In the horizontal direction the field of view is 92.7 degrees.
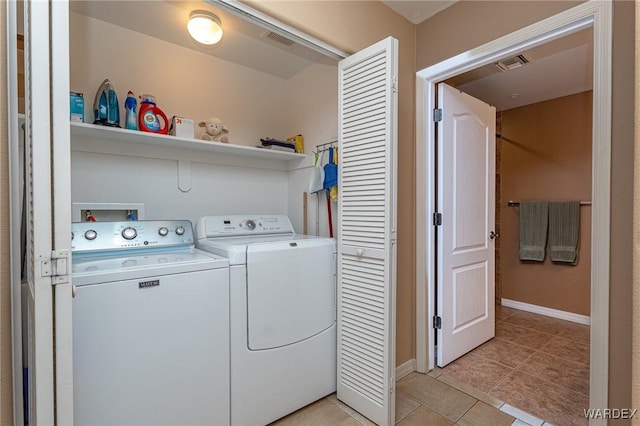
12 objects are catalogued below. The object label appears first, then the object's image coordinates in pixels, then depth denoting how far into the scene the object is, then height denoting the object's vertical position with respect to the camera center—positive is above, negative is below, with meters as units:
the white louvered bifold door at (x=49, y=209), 0.80 +0.00
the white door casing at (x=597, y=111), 1.40 +0.45
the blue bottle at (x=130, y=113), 1.92 +0.61
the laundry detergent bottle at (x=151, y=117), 1.96 +0.60
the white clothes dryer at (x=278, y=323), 1.56 -0.64
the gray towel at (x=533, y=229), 3.42 -0.23
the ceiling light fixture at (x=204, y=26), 1.83 +1.12
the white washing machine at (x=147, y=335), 1.19 -0.54
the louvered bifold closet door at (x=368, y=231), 1.66 -0.13
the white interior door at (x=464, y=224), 2.28 -0.13
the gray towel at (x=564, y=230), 3.22 -0.23
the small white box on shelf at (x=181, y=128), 2.05 +0.55
